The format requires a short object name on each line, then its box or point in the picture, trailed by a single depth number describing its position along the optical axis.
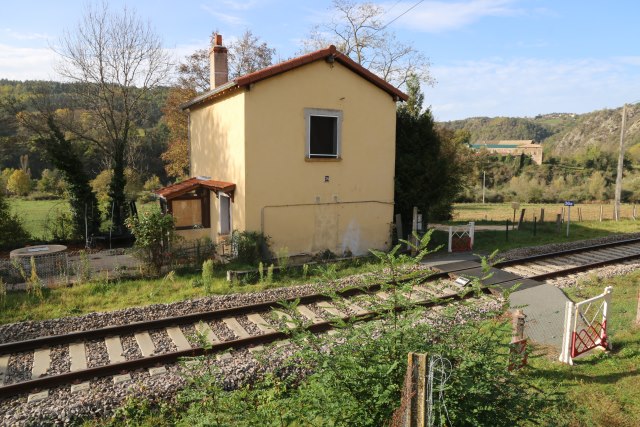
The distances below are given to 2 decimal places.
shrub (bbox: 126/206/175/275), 12.66
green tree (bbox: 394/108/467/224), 17.16
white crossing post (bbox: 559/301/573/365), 7.39
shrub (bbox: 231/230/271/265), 13.70
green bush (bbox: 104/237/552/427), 3.73
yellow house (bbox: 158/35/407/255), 14.00
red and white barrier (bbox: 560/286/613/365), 7.38
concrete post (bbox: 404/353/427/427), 3.32
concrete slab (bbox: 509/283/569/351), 8.62
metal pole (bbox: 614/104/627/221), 25.98
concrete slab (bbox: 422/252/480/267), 14.68
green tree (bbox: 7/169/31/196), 38.25
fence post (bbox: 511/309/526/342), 7.13
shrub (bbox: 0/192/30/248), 16.34
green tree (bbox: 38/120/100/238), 17.92
